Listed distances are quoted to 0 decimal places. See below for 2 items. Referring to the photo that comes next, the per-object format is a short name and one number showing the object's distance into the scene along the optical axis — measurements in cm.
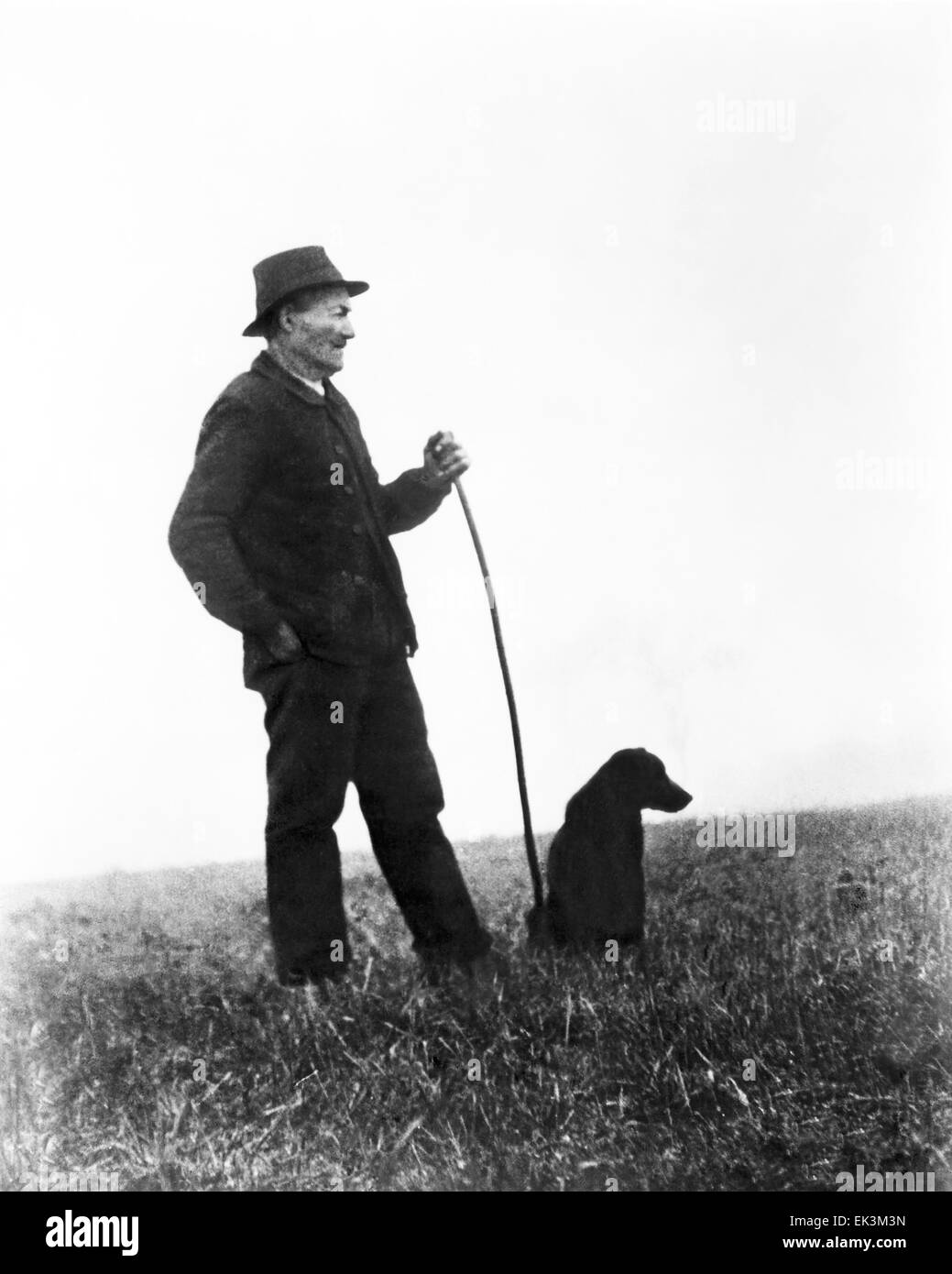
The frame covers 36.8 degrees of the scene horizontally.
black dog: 480
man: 472
